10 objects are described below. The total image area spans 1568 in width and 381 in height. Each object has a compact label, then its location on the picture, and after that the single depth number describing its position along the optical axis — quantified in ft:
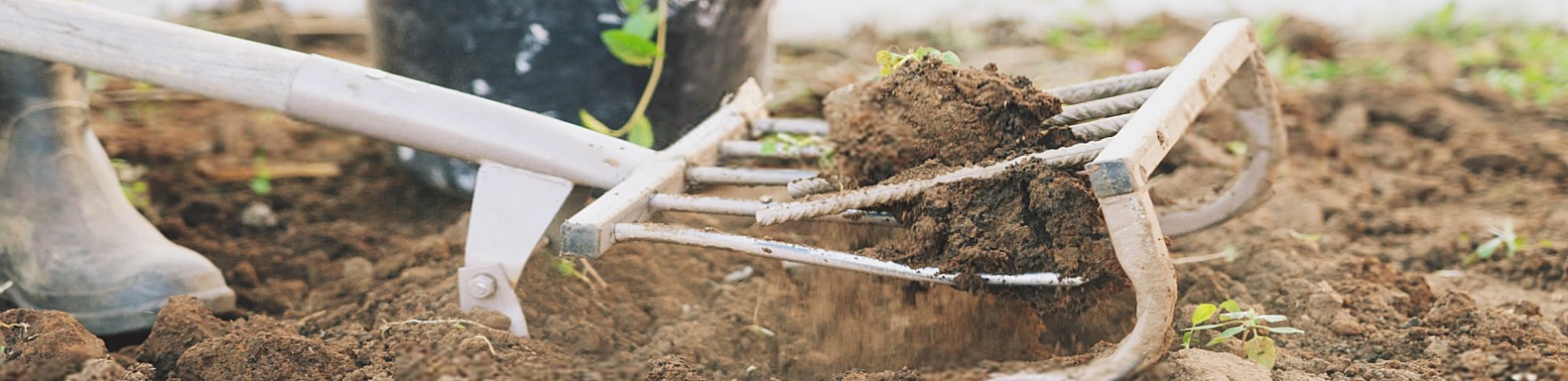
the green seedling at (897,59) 5.29
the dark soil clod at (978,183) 4.54
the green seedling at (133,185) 7.75
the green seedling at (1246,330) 5.03
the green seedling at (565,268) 6.11
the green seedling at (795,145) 6.05
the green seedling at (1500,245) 6.84
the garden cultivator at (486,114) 5.18
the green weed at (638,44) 6.68
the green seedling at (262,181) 8.25
